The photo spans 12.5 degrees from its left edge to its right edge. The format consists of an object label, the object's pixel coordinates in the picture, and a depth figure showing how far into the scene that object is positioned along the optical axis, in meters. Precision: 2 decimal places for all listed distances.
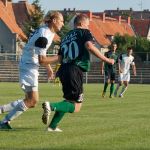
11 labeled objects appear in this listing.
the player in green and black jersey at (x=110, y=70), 26.52
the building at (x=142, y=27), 119.84
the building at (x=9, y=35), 80.38
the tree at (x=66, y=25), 80.25
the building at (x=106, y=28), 95.00
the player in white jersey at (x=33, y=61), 11.73
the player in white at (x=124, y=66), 28.81
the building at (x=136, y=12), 165.00
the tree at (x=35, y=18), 76.38
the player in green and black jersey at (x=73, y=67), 11.55
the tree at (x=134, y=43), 80.94
